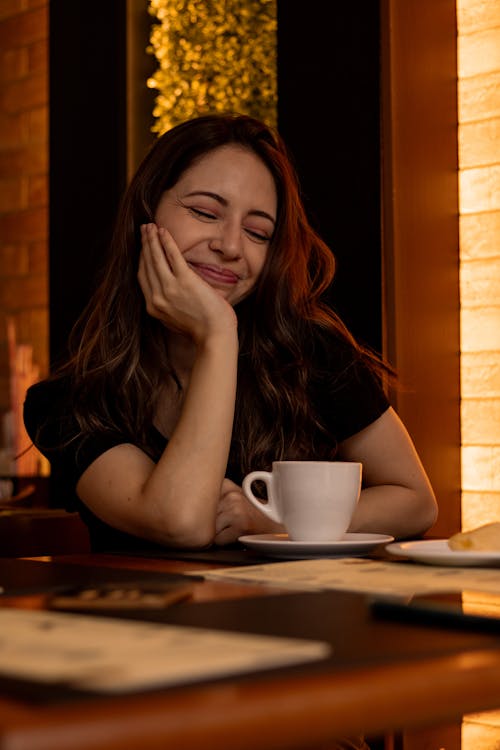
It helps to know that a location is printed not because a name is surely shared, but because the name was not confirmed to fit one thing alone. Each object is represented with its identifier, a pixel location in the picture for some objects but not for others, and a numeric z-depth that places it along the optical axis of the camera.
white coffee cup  1.87
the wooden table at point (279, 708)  0.98
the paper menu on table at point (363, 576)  1.55
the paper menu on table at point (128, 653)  1.11
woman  2.11
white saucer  1.79
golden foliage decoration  3.42
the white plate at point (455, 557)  1.68
